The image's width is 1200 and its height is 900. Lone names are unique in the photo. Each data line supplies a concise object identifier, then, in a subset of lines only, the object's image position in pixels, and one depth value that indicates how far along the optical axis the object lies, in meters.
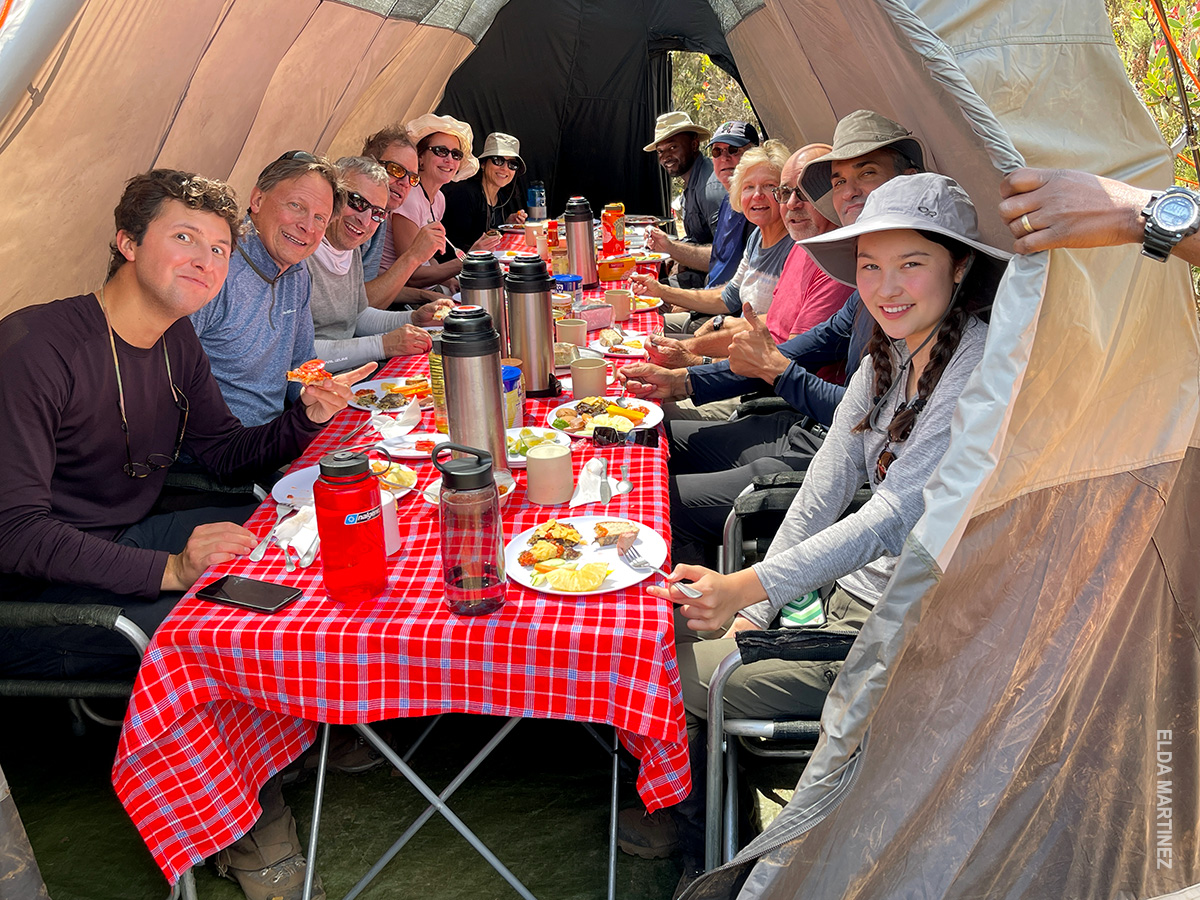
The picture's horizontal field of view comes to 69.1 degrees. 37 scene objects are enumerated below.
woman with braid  1.96
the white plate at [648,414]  2.74
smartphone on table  1.75
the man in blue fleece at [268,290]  3.19
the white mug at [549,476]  2.18
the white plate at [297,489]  2.22
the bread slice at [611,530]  1.98
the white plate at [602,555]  1.81
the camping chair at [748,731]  1.80
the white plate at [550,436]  2.46
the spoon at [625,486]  2.28
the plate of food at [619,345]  3.66
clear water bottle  1.71
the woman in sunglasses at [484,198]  7.42
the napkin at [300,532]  1.96
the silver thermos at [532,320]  3.10
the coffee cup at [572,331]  3.61
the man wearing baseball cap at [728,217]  5.68
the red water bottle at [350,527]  1.71
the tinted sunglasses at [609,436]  2.59
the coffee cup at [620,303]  4.32
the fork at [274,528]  1.97
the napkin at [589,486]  2.21
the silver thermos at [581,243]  4.91
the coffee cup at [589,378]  2.98
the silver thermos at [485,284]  3.14
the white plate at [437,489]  2.23
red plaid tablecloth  1.67
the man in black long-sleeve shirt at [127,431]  2.06
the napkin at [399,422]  2.73
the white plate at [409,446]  2.52
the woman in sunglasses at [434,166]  5.84
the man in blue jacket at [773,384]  2.96
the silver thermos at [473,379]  2.19
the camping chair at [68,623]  1.90
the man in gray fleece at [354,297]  3.74
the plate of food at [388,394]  3.00
